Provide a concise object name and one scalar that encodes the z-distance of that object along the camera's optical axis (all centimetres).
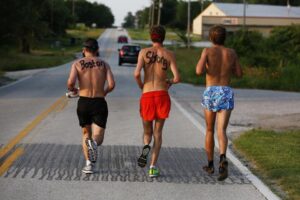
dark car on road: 9125
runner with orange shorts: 1573
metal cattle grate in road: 1559
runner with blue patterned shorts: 1591
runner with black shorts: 1596
